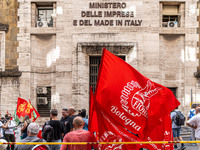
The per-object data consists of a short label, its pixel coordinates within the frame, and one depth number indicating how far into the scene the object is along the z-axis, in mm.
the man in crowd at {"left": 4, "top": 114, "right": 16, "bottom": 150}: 12109
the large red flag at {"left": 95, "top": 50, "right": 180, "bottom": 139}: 6344
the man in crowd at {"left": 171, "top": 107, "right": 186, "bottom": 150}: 12436
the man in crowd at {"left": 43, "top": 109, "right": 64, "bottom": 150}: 8922
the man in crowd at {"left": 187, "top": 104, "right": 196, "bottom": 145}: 11891
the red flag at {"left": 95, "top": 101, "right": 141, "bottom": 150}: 6184
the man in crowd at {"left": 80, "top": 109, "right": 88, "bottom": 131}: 10509
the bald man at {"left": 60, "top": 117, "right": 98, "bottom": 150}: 5992
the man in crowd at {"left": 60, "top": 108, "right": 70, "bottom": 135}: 10159
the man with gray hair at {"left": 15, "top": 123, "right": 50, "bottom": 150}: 5755
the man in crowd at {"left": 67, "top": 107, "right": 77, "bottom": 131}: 9945
